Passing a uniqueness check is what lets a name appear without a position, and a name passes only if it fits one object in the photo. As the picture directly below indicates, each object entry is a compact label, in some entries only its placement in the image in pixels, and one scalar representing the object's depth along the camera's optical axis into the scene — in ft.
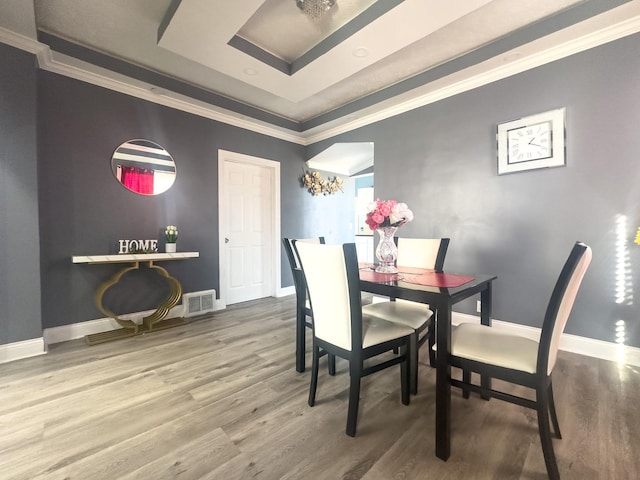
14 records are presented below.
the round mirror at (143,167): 9.73
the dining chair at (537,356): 3.61
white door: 12.51
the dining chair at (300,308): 6.74
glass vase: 6.51
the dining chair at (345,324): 4.58
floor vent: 11.07
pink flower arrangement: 6.17
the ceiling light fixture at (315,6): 6.84
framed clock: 7.89
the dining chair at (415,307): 5.82
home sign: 9.63
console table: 8.64
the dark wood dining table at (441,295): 4.17
